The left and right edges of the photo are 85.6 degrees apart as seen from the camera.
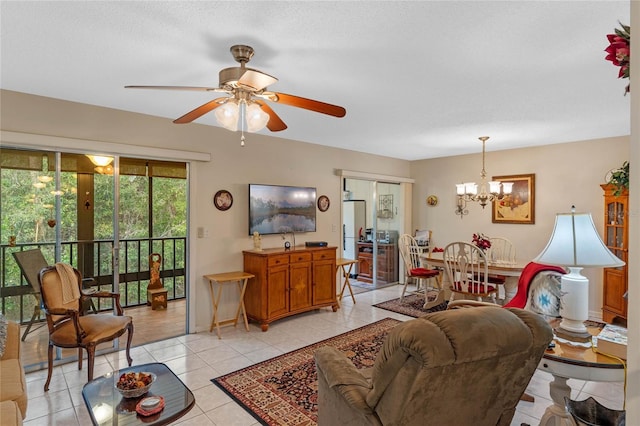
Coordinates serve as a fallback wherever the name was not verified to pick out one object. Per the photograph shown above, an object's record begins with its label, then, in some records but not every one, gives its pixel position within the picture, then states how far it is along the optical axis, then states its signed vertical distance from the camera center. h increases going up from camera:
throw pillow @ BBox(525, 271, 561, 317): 2.63 -0.64
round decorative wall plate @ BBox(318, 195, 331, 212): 5.34 +0.16
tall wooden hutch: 4.14 -0.47
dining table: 4.10 -0.68
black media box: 4.78 -0.42
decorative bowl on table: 1.88 -0.95
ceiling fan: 1.95 +0.72
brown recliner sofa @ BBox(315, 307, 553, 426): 1.32 -0.65
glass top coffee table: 1.73 -1.01
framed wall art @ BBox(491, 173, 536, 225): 5.33 +0.16
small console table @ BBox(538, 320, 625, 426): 1.68 -0.78
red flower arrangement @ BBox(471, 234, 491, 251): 4.42 -0.40
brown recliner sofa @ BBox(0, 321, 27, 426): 1.74 -0.99
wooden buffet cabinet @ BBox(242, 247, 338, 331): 4.12 -0.87
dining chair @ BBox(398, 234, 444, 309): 5.19 -0.91
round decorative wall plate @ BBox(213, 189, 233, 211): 4.20 +0.17
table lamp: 1.91 -0.26
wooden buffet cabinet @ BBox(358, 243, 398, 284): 6.68 -0.96
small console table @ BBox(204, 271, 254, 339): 3.94 -0.90
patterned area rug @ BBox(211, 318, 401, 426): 2.45 -1.40
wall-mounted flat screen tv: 4.50 +0.07
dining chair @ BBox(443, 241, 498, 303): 4.25 -0.73
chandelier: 4.58 +0.30
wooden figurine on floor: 5.05 -1.10
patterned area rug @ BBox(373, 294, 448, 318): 4.86 -1.39
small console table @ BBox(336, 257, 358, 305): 5.09 -0.91
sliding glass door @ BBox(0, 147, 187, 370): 3.11 +0.03
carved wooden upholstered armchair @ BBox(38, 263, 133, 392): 2.73 -0.91
